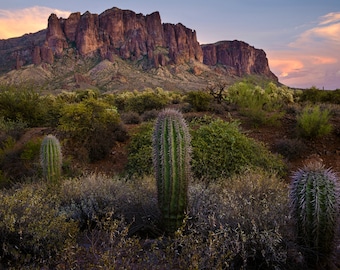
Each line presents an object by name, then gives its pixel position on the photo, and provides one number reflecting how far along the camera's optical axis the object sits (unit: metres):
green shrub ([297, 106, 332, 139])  12.16
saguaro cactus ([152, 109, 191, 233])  4.56
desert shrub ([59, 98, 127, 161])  11.20
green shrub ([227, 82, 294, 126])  14.20
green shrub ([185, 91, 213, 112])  17.56
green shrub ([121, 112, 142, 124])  15.78
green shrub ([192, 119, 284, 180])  8.46
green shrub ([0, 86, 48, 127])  15.45
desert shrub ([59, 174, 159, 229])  4.98
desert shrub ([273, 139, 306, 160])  11.06
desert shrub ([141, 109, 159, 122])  16.50
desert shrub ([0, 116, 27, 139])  12.70
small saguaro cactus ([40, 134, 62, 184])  7.27
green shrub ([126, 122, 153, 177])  8.96
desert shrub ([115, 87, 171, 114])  22.36
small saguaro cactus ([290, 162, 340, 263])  3.70
